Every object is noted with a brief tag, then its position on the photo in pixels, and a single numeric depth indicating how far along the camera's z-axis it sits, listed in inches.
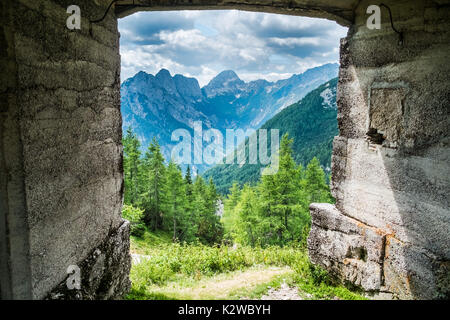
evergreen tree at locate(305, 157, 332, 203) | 898.7
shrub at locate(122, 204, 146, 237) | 693.3
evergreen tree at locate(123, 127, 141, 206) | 1103.6
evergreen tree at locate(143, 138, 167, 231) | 1083.9
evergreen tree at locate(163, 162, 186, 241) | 1120.8
